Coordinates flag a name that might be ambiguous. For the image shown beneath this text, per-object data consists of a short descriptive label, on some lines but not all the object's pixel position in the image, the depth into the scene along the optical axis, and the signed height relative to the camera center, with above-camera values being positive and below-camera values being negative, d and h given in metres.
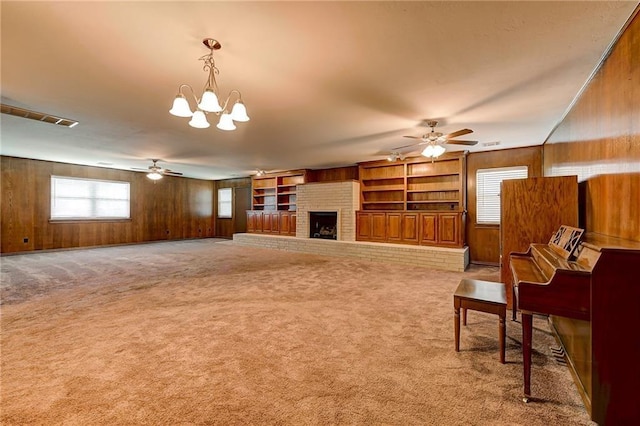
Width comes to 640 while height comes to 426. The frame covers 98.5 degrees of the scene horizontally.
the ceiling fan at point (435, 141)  4.08 +1.11
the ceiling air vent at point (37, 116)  3.40 +1.31
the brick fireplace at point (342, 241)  5.70 -0.78
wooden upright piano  1.36 -0.54
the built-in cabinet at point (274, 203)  9.11 +0.36
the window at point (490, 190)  5.99 +0.51
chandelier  2.12 +0.86
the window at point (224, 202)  11.49 +0.44
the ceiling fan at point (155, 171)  7.38 +1.12
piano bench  2.10 -0.69
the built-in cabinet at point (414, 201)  6.19 +0.30
